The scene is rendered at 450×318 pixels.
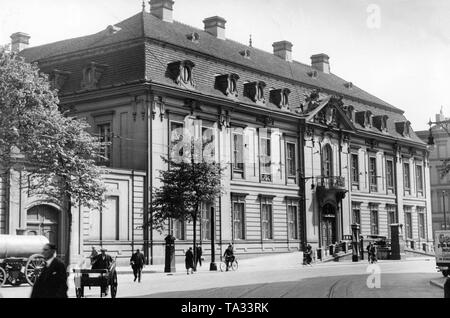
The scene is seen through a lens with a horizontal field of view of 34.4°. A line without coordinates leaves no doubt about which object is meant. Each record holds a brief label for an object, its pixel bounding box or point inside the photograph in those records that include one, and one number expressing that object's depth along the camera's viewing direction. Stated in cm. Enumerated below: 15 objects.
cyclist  3606
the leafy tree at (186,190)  3519
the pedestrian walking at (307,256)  4356
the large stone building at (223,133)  3925
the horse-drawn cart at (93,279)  1914
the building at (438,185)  8181
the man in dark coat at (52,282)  1050
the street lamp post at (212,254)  3584
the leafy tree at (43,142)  2594
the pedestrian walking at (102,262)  1980
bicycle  3666
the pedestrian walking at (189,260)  3306
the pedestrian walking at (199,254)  3753
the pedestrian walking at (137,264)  2681
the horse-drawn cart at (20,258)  2433
